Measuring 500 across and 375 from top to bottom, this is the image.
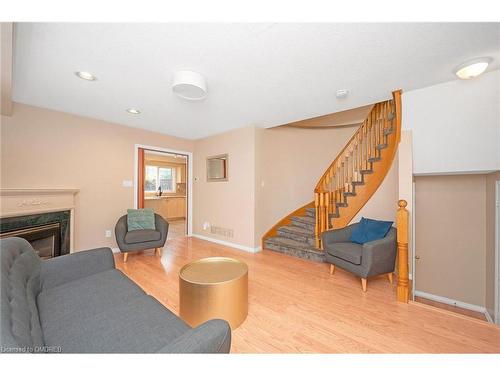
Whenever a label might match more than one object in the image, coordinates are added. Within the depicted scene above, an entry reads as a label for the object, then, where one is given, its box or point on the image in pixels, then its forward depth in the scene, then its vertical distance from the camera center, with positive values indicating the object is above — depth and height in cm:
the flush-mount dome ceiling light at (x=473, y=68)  166 +111
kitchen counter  599 -25
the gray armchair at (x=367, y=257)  205 -76
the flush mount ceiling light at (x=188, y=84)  181 +103
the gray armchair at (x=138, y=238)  290 -76
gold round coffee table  146 -85
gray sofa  72 -71
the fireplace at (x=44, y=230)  226 -54
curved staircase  274 +16
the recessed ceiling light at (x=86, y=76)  189 +117
